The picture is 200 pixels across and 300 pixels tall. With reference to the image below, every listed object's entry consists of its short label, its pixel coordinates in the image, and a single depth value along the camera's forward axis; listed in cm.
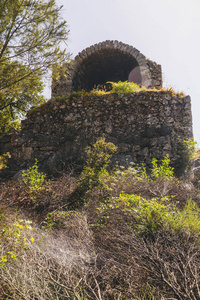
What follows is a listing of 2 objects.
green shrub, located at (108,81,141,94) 680
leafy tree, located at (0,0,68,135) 516
